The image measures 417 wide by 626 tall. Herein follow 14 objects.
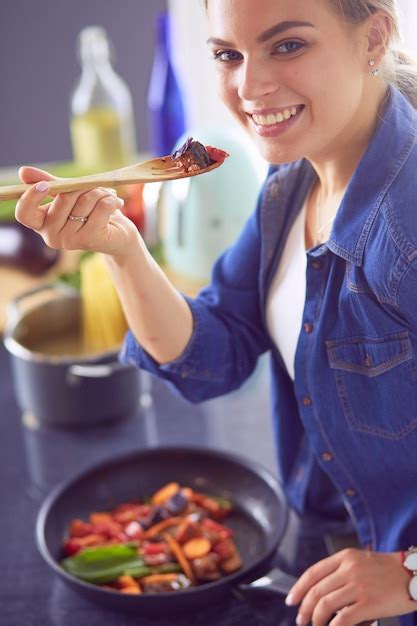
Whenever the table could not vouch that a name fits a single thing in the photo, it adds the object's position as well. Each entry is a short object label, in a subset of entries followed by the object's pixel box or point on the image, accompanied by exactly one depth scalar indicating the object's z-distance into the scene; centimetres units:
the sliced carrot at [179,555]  147
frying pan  141
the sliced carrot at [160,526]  154
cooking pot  174
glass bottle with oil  236
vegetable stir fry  146
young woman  128
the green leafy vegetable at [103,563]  146
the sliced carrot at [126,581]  146
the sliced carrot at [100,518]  158
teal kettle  205
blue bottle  231
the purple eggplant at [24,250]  222
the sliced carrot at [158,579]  146
